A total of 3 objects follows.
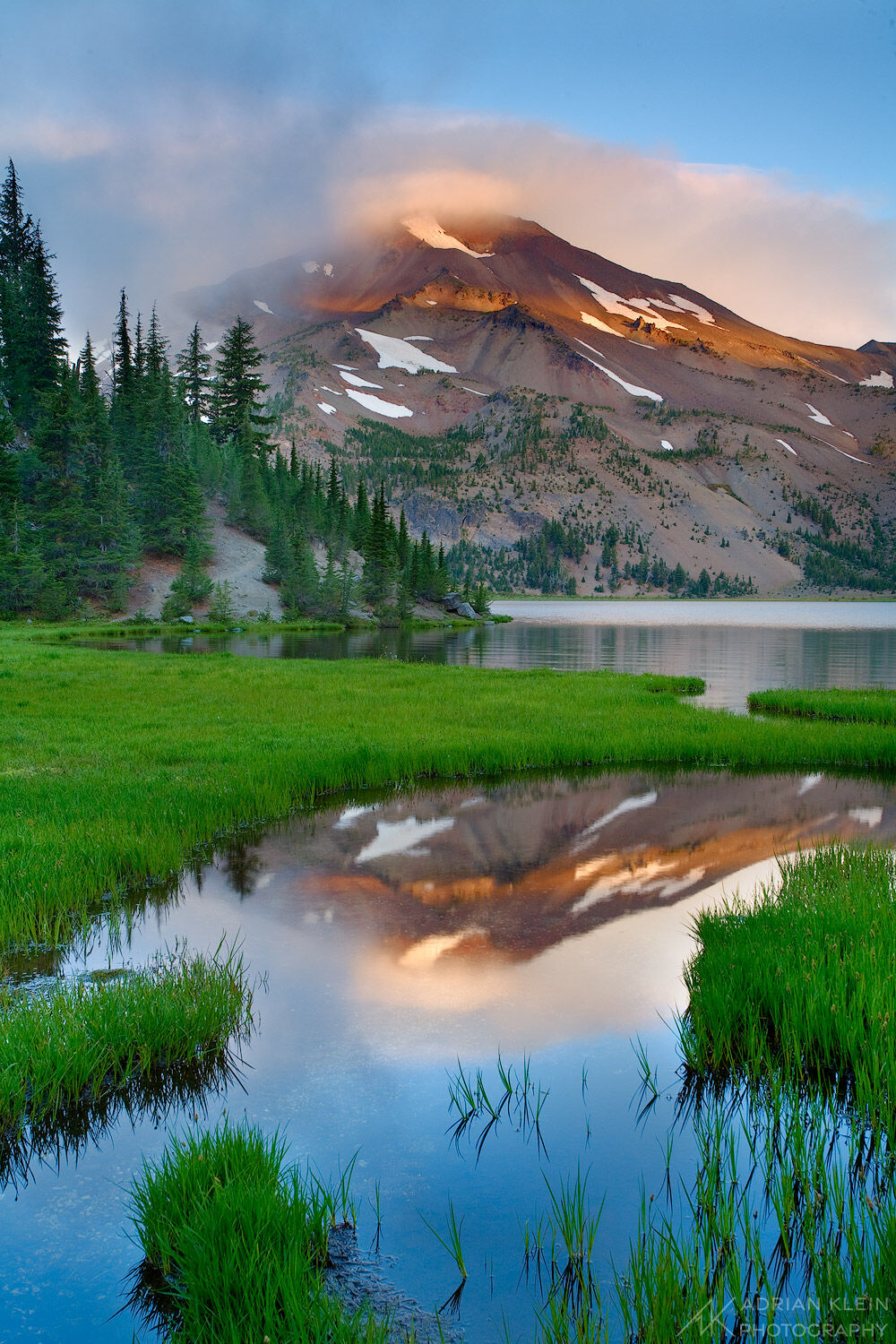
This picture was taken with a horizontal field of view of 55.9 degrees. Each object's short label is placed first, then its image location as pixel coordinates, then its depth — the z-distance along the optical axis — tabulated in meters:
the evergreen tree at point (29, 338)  83.00
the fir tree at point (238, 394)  109.31
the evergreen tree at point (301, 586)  90.81
